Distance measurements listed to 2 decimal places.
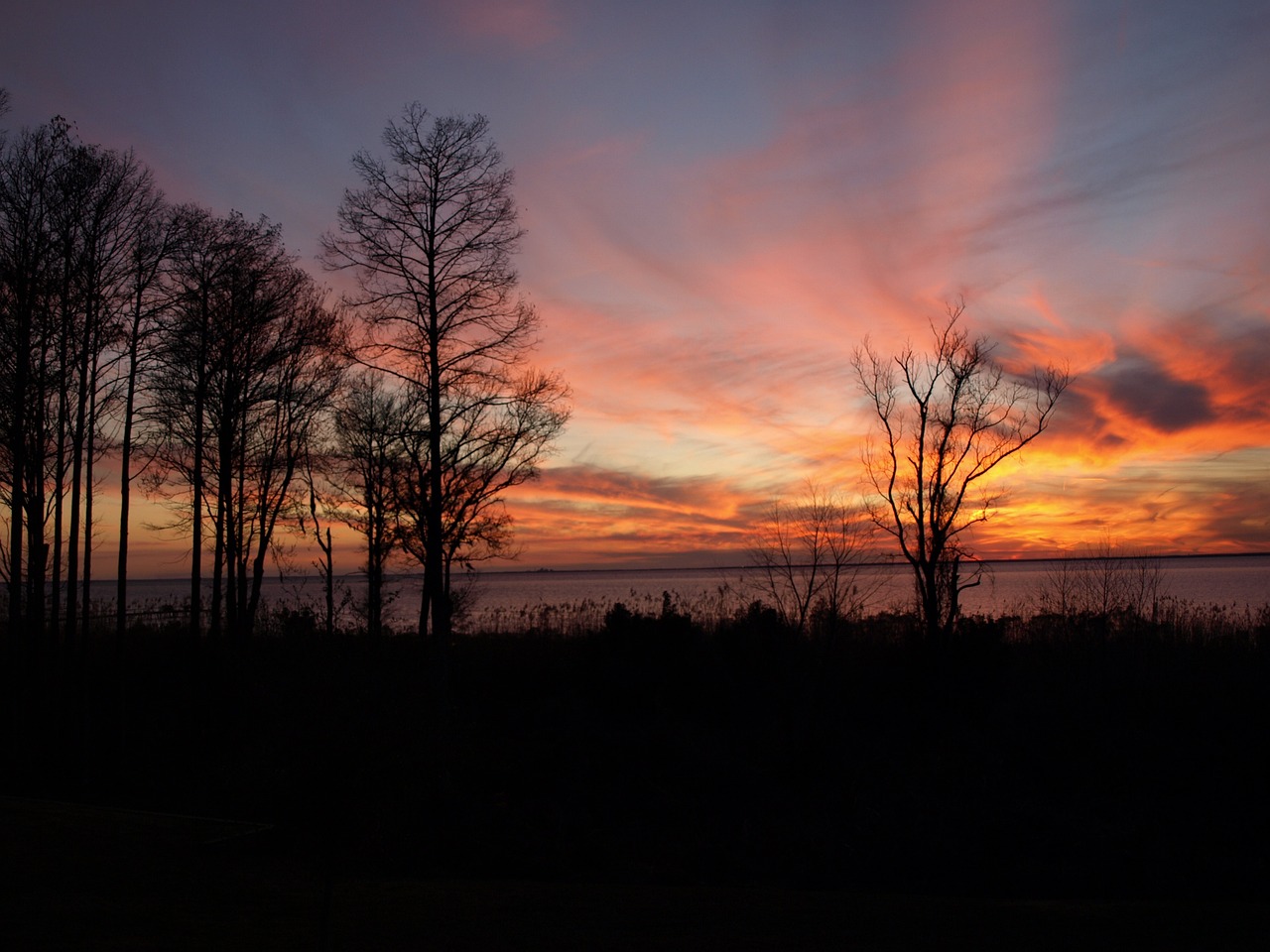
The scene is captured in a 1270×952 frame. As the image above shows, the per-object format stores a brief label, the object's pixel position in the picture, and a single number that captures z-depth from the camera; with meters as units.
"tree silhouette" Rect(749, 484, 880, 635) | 21.94
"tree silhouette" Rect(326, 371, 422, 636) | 27.56
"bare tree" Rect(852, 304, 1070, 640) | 23.77
